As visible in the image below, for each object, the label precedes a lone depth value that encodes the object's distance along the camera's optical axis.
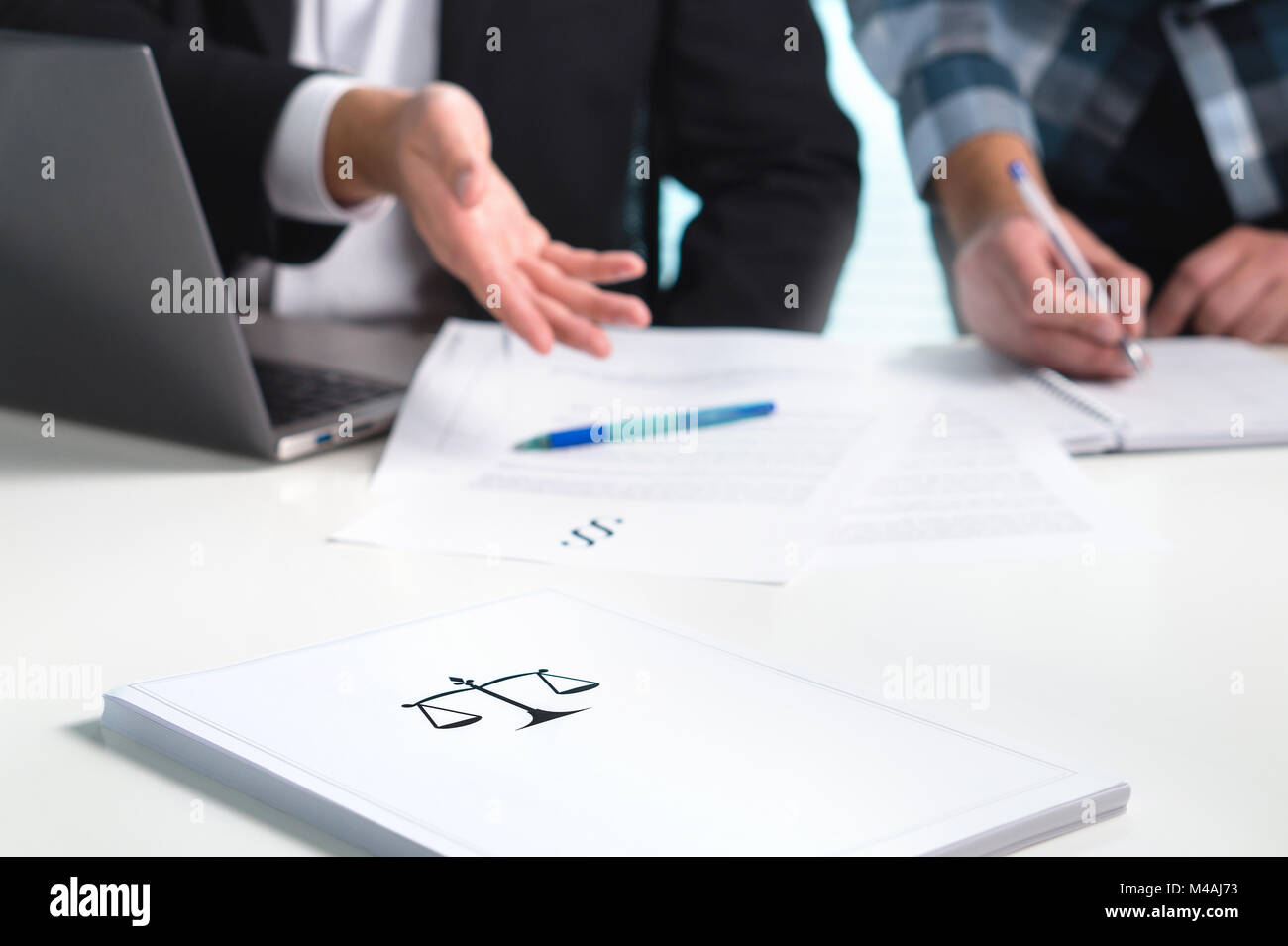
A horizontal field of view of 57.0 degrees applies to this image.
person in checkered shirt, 1.00
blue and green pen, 0.65
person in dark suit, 0.87
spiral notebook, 0.69
